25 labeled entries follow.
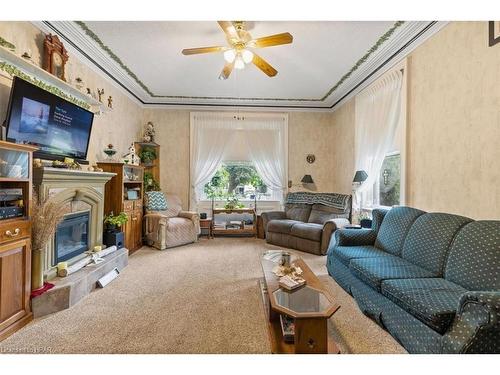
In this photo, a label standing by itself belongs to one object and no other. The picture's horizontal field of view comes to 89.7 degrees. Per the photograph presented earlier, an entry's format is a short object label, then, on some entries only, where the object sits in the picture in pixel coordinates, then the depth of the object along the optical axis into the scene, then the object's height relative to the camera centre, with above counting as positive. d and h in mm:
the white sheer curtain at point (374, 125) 3545 +1006
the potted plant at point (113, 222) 3654 -514
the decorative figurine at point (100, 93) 3812 +1426
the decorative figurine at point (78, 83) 3193 +1328
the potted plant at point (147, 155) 5182 +659
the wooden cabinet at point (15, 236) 1939 -413
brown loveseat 4184 -602
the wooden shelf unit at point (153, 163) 5285 +530
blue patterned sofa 1376 -707
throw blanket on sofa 4645 -204
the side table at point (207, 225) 5328 -795
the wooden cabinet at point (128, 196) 3922 -161
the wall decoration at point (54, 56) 2730 +1459
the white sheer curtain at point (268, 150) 5719 +877
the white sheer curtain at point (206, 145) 5590 +952
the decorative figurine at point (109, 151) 3877 +553
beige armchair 4488 -742
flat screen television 2287 +669
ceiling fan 2455 +1496
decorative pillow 4816 -272
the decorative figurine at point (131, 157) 4289 +517
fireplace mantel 2432 -65
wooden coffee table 1514 -795
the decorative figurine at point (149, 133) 5325 +1144
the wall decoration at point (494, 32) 2102 +1341
